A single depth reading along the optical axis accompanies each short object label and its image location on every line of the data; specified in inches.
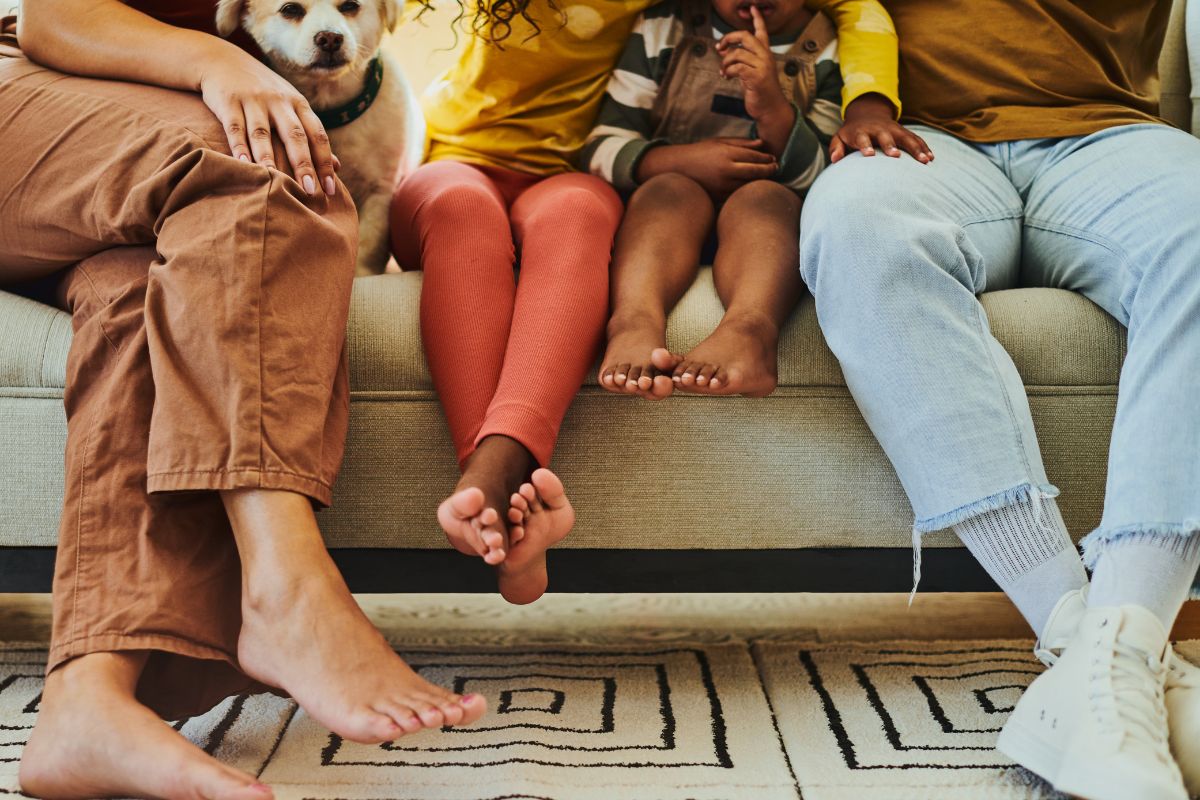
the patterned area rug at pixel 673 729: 32.6
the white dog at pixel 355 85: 50.1
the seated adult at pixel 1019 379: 30.5
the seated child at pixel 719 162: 38.6
